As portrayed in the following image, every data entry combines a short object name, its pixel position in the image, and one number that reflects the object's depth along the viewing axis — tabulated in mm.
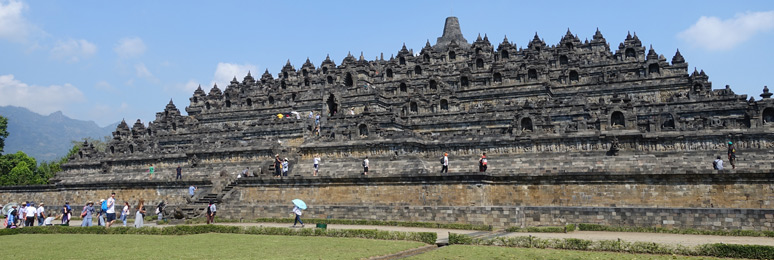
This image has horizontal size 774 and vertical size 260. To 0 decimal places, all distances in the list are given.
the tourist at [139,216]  27544
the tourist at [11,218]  29781
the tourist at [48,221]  30406
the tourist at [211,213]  30231
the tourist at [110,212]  27616
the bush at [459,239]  19459
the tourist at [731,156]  28234
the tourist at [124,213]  29117
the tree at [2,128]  77450
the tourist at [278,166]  35875
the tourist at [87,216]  28656
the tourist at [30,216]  29672
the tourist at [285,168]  36056
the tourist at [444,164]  30747
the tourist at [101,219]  29203
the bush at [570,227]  23866
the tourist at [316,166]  35906
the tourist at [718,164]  27047
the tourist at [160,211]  33219
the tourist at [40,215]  31250
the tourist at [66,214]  30328
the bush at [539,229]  23375
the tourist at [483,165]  29219
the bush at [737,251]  15875
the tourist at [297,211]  26892
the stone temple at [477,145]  26312
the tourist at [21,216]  32075
